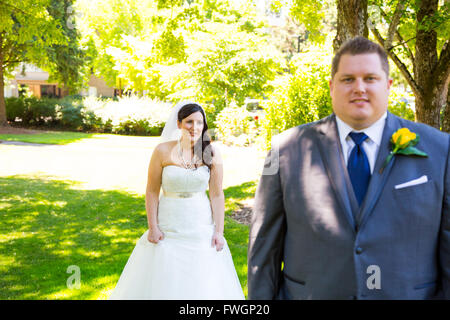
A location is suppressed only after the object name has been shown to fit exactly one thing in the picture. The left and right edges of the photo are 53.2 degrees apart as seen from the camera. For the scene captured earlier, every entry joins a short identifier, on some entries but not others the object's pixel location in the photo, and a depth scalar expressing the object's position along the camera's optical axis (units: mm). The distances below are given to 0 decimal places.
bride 4836
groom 2141
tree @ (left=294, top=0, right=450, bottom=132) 8516
